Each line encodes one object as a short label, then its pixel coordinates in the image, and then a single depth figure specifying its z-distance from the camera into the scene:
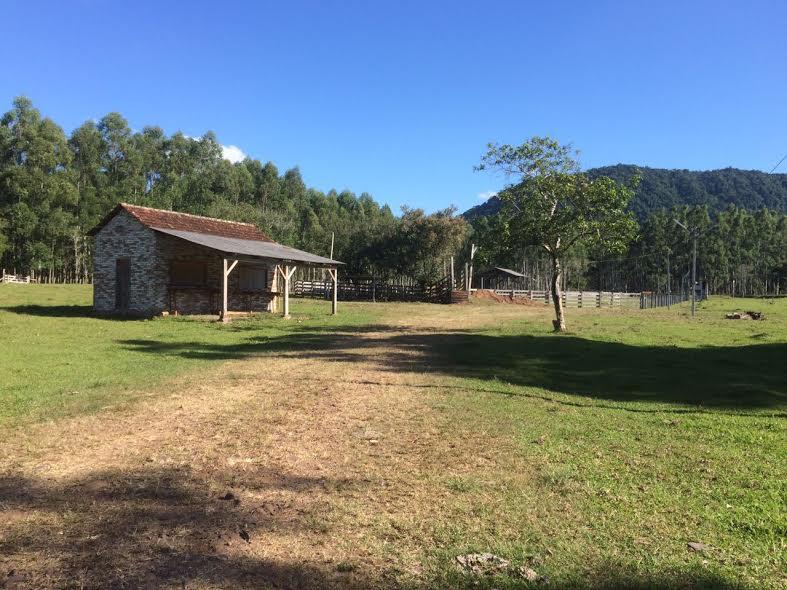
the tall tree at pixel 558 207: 20.47
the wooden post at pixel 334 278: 30.78
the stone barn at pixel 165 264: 25.05
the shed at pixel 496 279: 77.90
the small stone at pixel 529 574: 3.36
